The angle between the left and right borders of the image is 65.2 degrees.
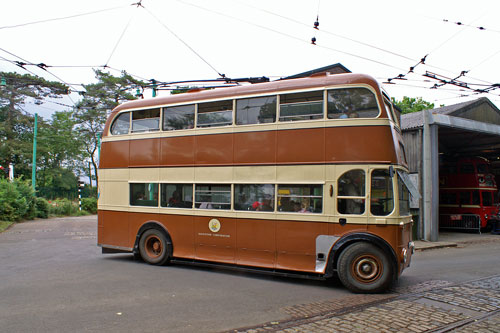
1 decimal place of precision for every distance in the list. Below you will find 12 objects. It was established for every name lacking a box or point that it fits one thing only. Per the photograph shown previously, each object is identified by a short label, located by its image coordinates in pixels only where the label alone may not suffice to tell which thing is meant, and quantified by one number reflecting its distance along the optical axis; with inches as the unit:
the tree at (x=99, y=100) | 1658.5
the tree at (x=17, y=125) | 1589.6
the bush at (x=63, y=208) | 1138.0
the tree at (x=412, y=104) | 1835.6
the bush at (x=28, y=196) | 949.4
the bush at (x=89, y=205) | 1301.7
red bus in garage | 812.6
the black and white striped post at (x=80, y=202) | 1240.2
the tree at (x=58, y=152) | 1854.1
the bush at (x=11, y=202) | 842.2
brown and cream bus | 285.4
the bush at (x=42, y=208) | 1031.6
